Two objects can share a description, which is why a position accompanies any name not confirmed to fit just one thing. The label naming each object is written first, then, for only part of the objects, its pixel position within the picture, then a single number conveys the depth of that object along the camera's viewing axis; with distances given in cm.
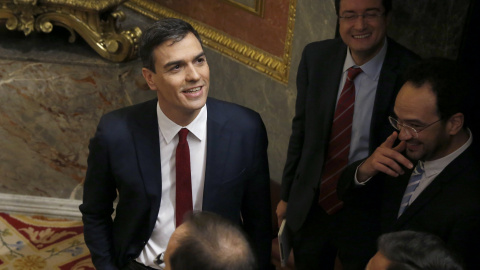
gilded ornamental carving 387
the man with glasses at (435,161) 201
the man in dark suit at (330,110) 248
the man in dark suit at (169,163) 230
